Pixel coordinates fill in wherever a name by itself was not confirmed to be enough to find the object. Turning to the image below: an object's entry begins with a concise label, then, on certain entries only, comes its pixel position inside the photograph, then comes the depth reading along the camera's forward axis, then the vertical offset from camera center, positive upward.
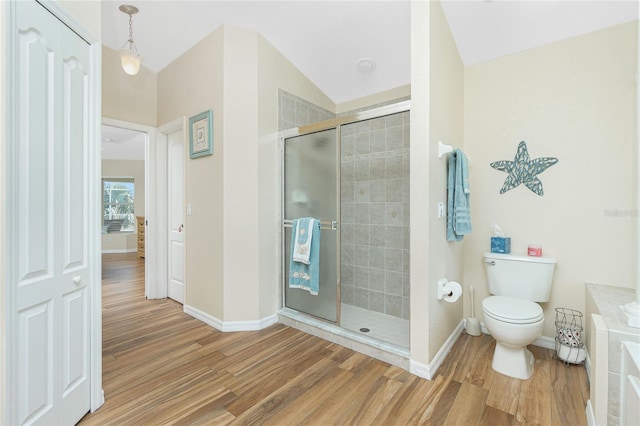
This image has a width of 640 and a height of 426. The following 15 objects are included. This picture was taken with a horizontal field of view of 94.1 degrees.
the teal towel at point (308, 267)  2.62 -0.50
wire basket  2.07 -0.90
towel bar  2.58 -0.11
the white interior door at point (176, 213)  3.45 -0.02
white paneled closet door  1.26 -0.04
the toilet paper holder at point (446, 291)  2.10 -0.57
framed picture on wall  2.78 +0.75
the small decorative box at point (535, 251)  2.36 -0.31
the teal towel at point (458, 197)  2.18 +0.11
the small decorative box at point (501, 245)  2.46 -0.27
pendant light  2.60 +1.38
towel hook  2.07 +0.44
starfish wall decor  2.36 +0.35
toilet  1.90 -0.65
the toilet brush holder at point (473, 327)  2.60 -1.01
